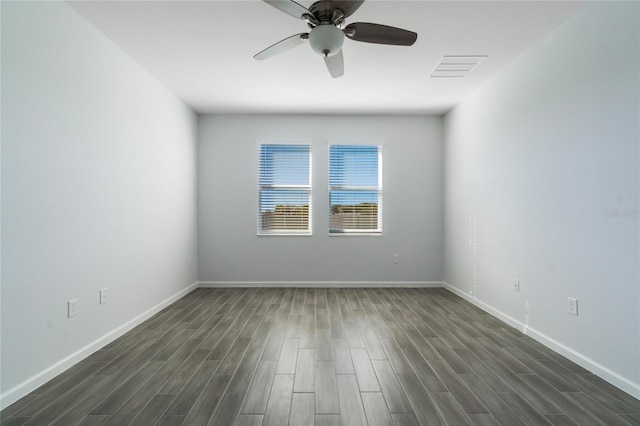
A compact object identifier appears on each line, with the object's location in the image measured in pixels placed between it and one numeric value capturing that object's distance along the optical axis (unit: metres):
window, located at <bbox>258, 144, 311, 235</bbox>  4.86
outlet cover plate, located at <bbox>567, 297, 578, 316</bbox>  2.39
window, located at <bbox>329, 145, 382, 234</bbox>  4.87
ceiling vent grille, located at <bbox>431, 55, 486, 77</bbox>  3.06
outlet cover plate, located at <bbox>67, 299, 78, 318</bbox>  2.31
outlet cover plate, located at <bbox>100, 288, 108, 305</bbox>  2.65
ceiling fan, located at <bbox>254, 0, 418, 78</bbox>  1.92
